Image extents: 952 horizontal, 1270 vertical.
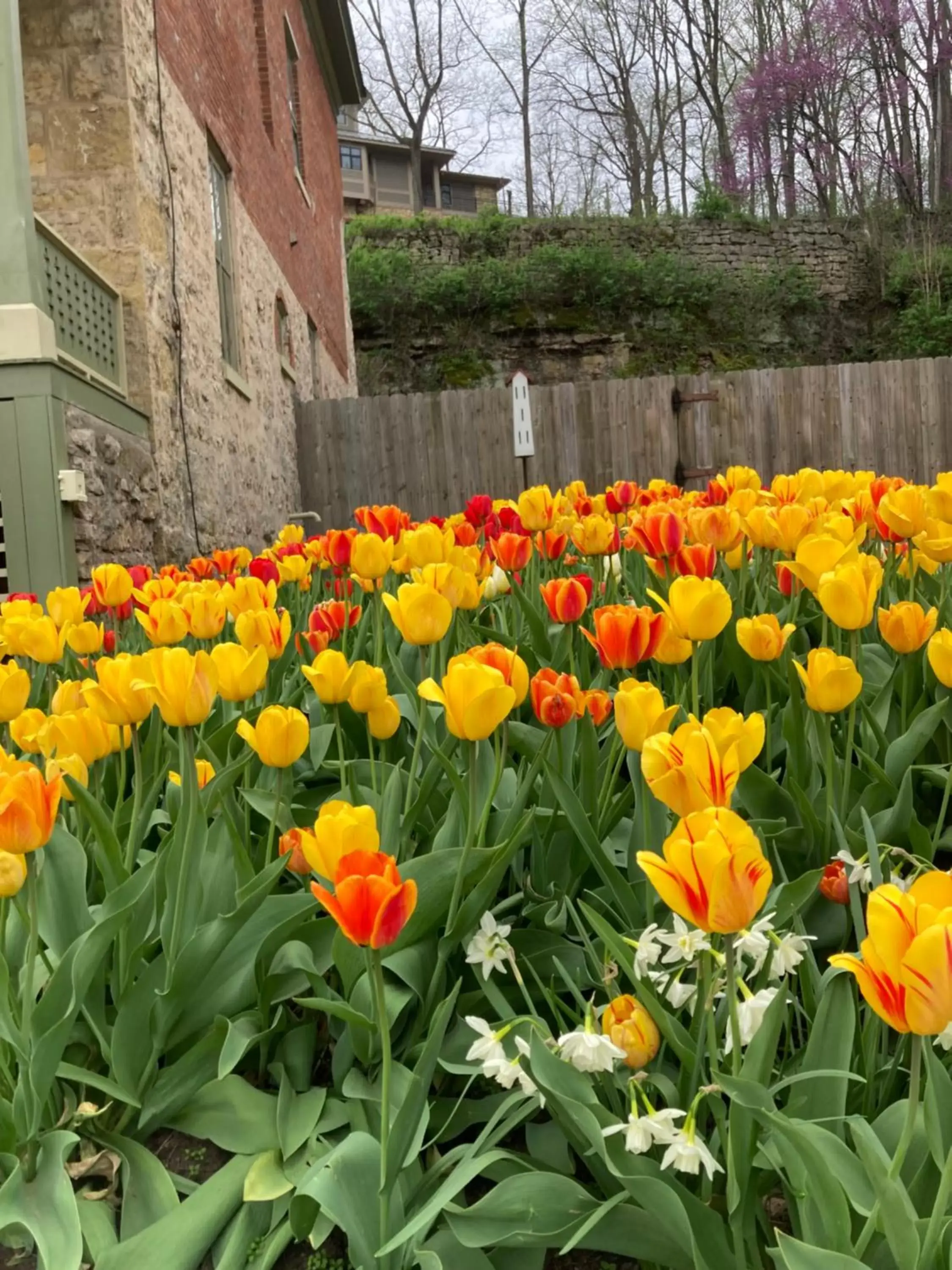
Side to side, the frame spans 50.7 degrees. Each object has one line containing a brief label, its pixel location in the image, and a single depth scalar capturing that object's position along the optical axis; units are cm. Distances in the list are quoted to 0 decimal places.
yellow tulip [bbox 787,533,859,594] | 139
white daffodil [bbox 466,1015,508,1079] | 89
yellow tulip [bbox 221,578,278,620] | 174
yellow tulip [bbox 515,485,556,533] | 226
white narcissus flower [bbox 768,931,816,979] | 93
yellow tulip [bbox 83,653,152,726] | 124
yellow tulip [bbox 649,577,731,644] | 126
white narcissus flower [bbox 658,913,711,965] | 90
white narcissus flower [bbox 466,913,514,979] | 107
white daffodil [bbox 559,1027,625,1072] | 84
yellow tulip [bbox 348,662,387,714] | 128
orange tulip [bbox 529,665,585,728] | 118
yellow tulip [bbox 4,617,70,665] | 170
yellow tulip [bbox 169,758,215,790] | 135
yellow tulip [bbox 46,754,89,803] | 117
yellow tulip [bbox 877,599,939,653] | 132
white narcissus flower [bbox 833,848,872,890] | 107
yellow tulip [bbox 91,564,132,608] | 208
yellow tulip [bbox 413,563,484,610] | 149
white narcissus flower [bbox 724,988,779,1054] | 87
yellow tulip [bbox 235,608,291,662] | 149
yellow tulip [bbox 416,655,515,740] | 100
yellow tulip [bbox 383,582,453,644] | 133
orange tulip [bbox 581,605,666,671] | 126
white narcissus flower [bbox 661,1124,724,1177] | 77
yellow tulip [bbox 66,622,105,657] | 179
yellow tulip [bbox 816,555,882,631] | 122
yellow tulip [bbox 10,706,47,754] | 140
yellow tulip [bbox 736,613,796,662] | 133
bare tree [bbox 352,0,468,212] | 2500
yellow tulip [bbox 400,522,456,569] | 180
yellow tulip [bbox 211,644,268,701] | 133
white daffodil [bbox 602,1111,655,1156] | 78
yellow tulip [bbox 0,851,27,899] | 96
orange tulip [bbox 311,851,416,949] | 75
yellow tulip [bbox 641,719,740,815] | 84
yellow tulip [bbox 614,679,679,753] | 104
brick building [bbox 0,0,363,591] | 512
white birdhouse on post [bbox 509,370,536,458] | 796
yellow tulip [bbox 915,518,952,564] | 164
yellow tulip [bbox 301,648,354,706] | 129
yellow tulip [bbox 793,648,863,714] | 108
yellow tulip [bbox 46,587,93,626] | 187
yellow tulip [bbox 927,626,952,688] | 120
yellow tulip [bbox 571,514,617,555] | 207
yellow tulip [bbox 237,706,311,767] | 115
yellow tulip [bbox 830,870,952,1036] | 60
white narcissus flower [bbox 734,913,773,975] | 90
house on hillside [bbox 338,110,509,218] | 3369
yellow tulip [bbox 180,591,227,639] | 165
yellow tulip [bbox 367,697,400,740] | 132
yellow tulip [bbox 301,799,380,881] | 83
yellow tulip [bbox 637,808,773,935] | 69
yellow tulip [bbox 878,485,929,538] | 176
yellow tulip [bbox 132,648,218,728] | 115
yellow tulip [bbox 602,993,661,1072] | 86
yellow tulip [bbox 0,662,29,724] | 143
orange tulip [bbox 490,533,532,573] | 186
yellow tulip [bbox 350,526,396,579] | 187
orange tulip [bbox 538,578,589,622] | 156
